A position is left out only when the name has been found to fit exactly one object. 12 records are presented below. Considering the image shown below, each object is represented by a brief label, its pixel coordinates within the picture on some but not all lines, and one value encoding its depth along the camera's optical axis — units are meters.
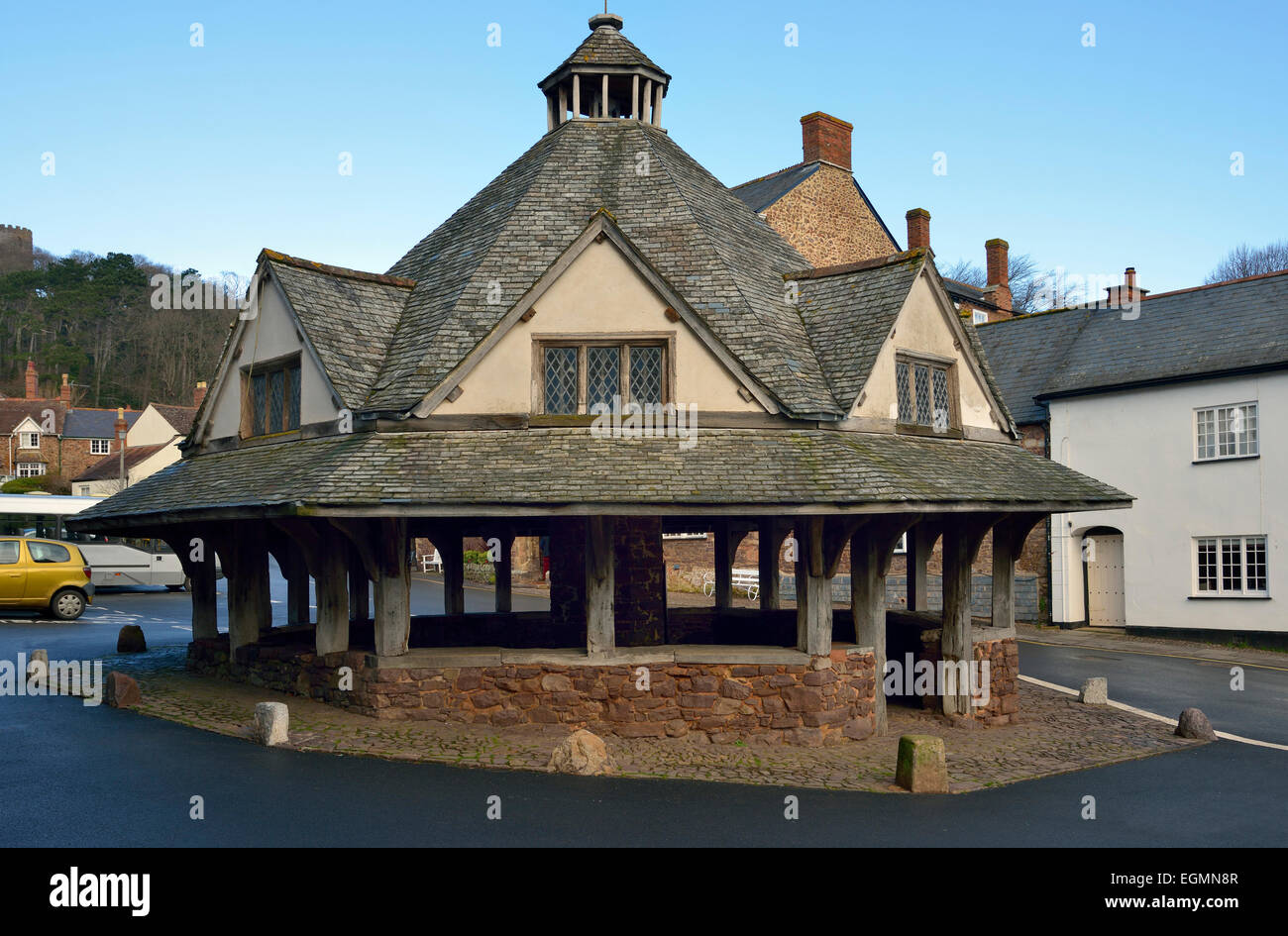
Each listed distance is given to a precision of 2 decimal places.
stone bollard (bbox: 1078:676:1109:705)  15.05
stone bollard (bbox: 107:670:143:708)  12.66
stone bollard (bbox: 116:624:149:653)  17.77
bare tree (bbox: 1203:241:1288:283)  58.38
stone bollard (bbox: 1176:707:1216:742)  12.71
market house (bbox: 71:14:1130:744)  11.43
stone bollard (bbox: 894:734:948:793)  9.57
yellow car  22.30
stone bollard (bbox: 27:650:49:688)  14.24
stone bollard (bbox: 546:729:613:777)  9.84
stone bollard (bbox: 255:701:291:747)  10.65
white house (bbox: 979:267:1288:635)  22.56
